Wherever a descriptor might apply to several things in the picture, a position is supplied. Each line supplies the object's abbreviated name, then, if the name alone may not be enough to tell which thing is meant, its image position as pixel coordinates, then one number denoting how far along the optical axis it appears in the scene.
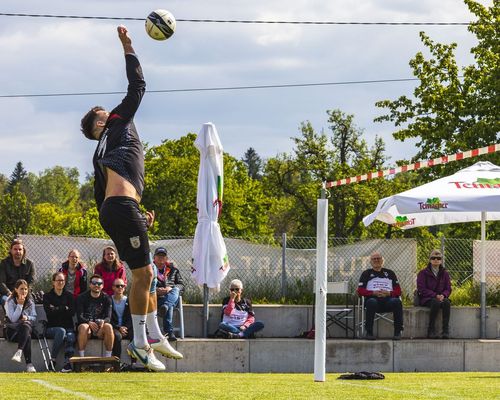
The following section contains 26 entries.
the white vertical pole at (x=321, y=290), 13.12
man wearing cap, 17.61
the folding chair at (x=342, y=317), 19.56
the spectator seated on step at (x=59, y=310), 16.83
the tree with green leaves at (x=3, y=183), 131.00
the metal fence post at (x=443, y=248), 20.72
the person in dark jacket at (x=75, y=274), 17.50
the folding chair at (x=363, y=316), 19.28
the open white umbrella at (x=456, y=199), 18.30
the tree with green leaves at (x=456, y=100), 37.91
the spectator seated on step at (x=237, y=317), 18.48
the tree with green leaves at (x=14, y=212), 74.88
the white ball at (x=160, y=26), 9.18
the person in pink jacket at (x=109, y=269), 17.39
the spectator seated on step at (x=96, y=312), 16.84
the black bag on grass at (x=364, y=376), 14.17
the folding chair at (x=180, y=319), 18.03
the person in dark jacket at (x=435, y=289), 19.34
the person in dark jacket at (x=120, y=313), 17.19
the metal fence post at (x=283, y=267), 20.27
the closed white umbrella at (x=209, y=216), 18.53
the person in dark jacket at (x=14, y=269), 17.12
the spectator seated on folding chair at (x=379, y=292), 18.98
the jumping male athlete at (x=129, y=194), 8.05
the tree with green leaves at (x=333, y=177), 65.44
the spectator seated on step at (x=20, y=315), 16.47
